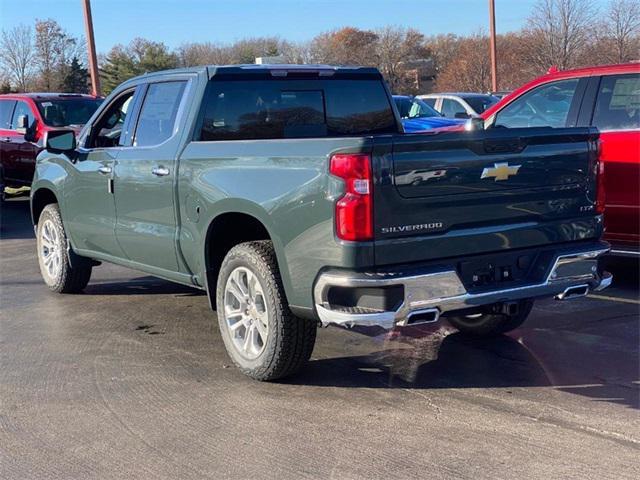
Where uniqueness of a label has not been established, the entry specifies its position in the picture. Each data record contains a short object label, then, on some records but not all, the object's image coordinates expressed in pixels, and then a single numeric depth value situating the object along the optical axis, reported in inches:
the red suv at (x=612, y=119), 269.0
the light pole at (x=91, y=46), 757.3
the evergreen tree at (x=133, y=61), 1457.9
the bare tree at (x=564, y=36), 1104.2
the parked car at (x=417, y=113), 554.3
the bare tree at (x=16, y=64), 1485.0
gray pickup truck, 167.5
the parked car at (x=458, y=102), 713.6
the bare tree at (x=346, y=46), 1624.9
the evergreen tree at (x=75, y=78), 1498.5
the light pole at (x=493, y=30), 1076.8
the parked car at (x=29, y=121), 537.0
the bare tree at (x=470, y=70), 1466.5
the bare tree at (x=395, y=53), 1672.0
